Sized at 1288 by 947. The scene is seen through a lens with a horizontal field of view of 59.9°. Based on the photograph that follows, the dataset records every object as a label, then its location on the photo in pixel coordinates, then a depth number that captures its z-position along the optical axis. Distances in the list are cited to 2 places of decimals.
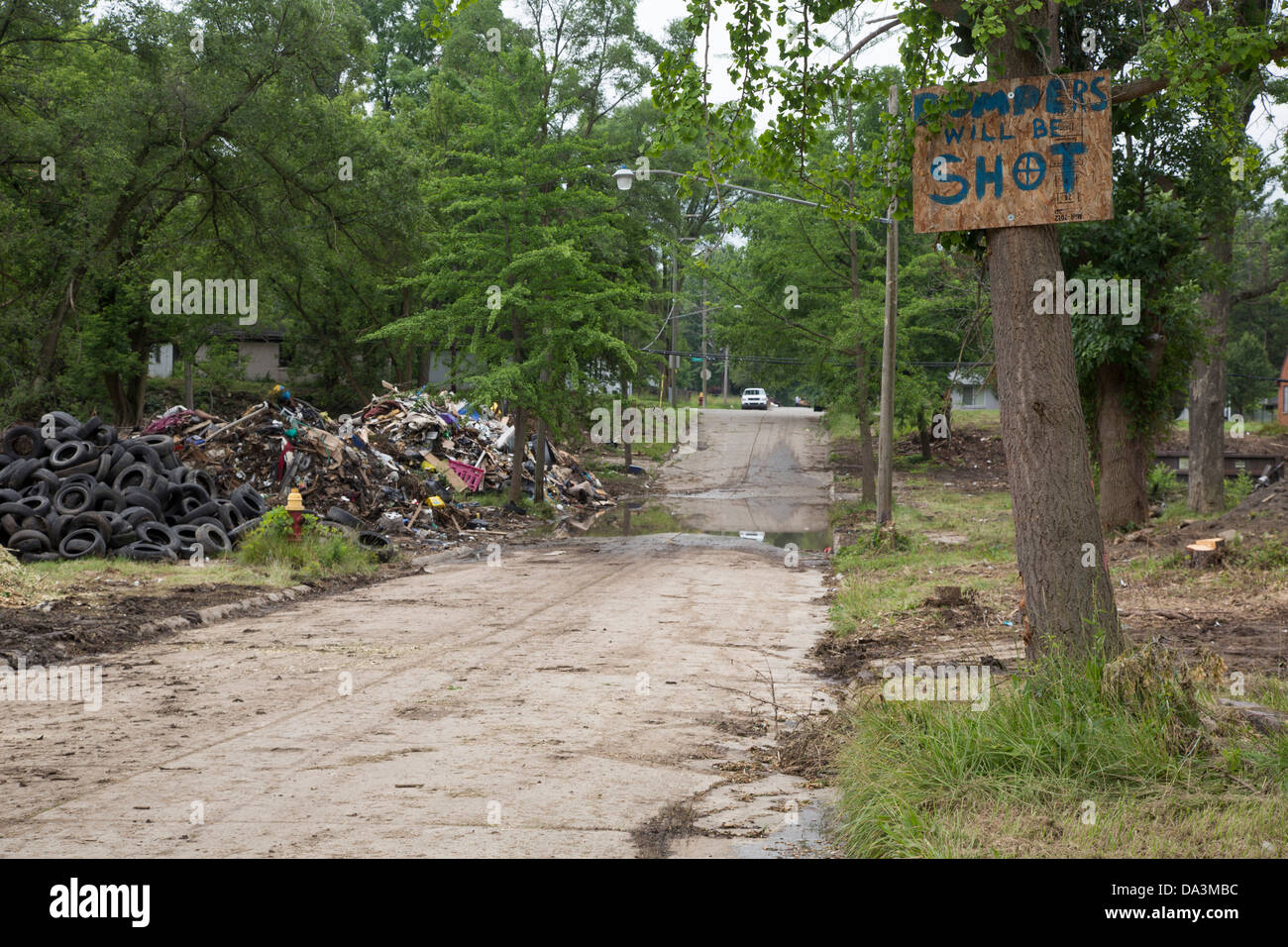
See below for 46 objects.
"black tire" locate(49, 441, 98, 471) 18.50
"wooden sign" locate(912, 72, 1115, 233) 6.97
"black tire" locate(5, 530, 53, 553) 16.77
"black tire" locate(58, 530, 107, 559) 17.06
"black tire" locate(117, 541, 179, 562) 17.41
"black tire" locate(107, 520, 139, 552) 17.66
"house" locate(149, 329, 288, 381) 55.84
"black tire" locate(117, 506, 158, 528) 17.98
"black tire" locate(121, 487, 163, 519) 18.25
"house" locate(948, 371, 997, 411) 69.62
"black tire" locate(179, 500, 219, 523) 18.81
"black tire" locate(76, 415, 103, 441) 19.62
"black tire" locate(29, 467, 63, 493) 18.08
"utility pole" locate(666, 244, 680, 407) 40.67
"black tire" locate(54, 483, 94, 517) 17.77
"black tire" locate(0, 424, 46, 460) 18.94
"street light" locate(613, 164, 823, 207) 25.84
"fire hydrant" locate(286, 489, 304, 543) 18.03
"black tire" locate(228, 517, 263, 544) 18.92
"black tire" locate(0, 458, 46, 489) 18.02
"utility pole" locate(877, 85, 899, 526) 22.08
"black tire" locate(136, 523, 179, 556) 17.89
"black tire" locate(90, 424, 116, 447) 19.79
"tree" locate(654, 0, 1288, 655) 6.86
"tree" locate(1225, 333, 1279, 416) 64.12
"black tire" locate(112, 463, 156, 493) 18.67
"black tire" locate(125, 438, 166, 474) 19.25
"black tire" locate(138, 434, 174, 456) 20.11
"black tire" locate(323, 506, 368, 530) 21.75
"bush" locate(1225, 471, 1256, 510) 26.08
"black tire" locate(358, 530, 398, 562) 20.52
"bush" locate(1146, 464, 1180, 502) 30.66
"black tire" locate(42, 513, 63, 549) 17.20
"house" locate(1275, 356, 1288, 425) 62.66
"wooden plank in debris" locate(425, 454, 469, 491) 30.55
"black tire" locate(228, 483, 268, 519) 20.17
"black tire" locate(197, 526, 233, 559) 18.27
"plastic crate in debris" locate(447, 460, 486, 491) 31.55
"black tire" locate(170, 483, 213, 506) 19.24
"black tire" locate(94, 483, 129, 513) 18.12
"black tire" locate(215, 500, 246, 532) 19.12
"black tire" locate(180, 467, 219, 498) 19.60
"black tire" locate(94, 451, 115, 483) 18.59
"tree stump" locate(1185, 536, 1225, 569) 15.45
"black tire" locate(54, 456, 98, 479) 18.44
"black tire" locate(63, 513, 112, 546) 17.42
